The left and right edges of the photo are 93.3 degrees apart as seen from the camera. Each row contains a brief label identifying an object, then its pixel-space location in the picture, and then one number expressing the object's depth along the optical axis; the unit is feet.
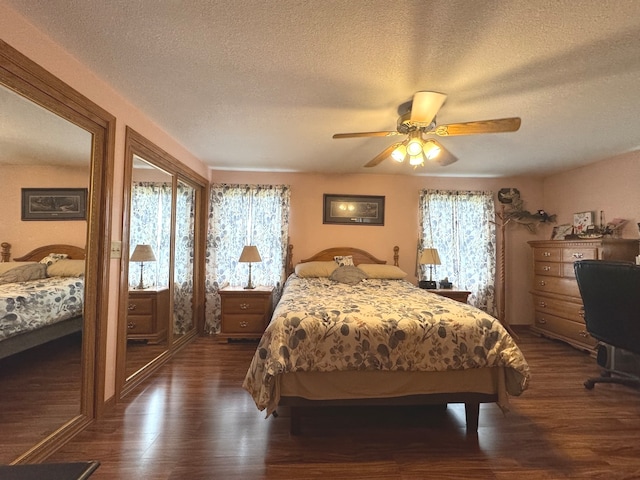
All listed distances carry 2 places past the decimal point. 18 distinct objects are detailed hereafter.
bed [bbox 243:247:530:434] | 6.26
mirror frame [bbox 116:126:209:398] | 7.70
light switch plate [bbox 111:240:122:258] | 7.27
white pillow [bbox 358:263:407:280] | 12.93
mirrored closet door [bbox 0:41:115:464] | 5.19
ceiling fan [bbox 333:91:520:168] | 6.48
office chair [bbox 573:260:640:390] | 7.70
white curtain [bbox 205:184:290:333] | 13.96
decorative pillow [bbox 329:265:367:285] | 11.71
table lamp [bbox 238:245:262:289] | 12.73
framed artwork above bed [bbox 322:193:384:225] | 14.71
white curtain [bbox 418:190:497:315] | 14.56
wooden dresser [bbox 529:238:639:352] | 10.83
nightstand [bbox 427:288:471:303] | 13.01
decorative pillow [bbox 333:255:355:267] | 13.62
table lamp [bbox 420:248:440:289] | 13.34
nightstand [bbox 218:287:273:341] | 12.42
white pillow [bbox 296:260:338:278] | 12.76
